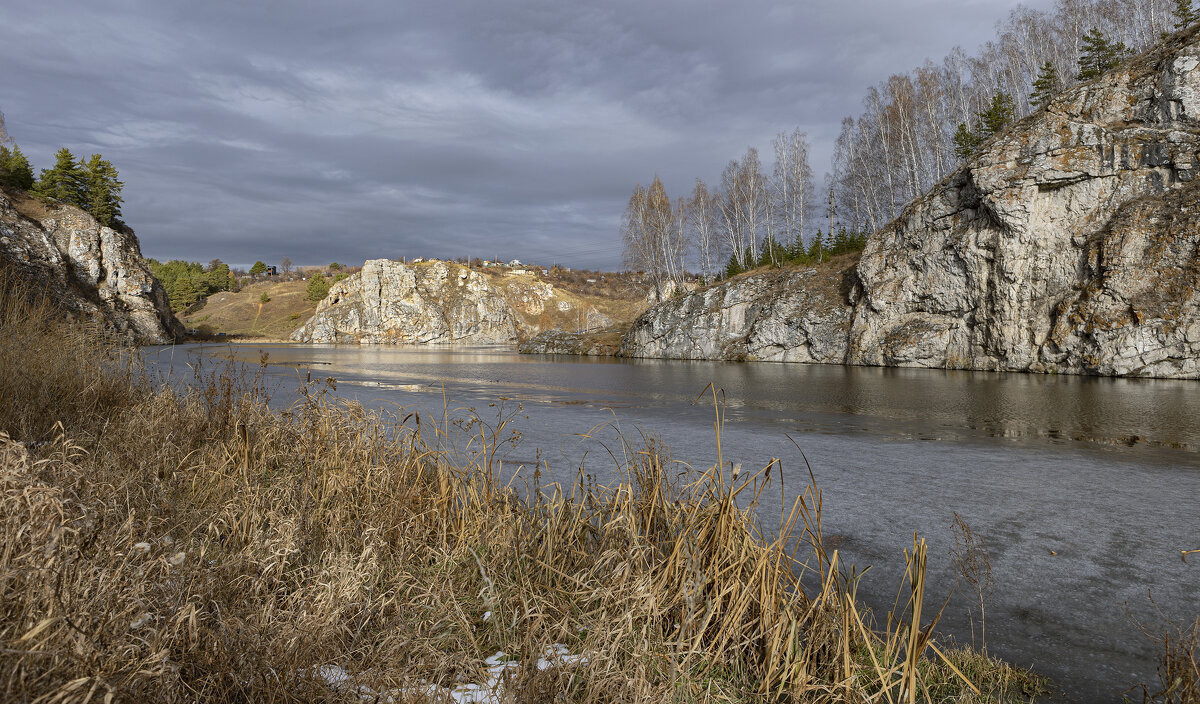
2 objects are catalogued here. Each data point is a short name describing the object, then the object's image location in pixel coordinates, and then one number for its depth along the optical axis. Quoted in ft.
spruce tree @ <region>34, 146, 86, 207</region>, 201.77
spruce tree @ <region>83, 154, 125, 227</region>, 208.64
